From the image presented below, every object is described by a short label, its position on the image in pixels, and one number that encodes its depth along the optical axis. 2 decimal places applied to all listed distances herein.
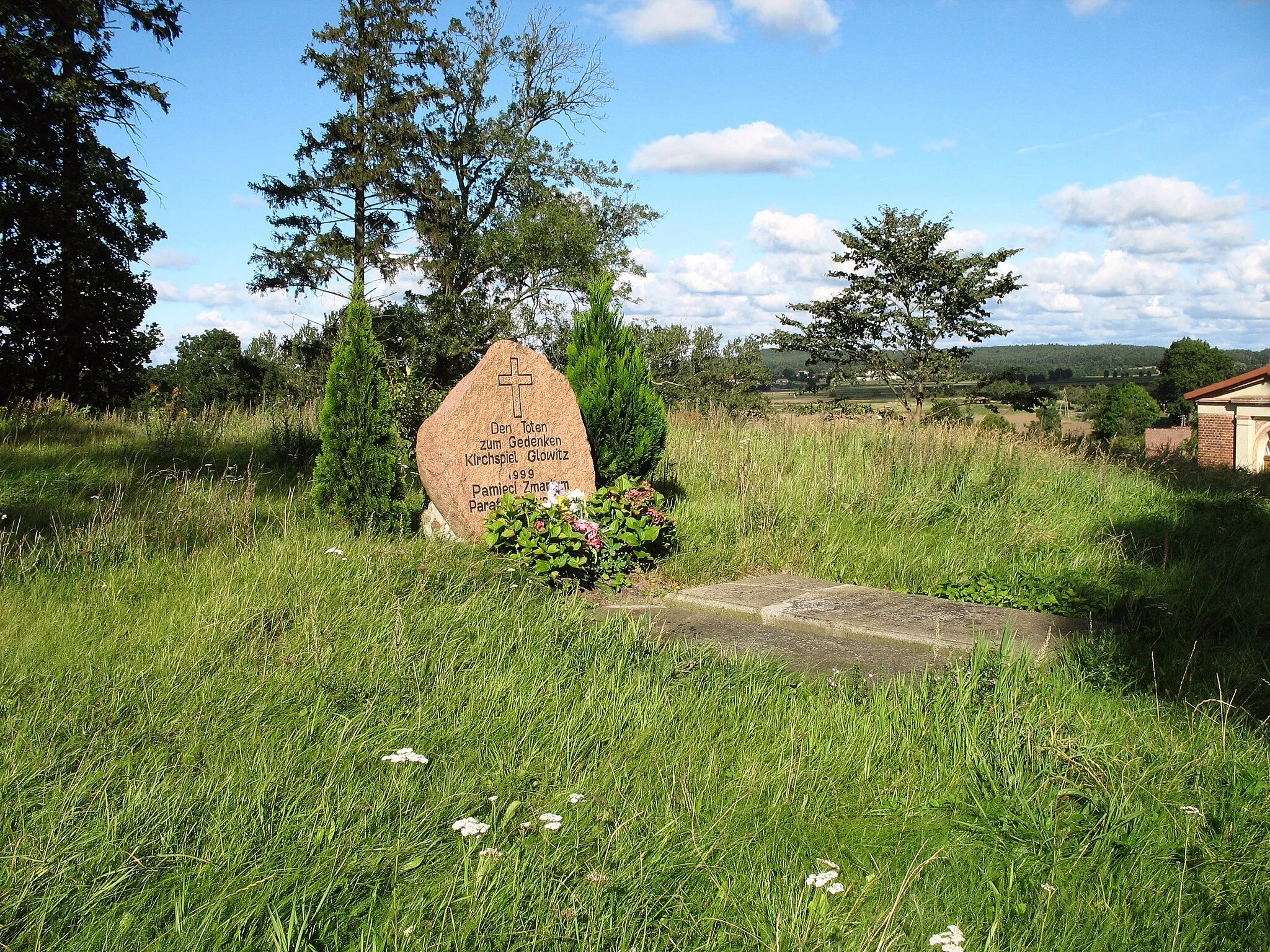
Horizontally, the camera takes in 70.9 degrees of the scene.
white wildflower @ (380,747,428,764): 2.59
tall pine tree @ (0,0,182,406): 13.22
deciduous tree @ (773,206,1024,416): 22.59
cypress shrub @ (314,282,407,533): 6.16
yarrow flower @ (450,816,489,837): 2.25
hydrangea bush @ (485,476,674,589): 5.58
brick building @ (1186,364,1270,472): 37.00
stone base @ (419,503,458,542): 6.34
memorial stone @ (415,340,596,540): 6.21
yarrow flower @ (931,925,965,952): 1.94
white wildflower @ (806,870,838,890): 2.16
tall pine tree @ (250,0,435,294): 25.77
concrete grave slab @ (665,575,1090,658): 4.54
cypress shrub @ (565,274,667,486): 7.39
